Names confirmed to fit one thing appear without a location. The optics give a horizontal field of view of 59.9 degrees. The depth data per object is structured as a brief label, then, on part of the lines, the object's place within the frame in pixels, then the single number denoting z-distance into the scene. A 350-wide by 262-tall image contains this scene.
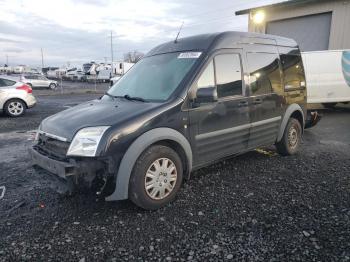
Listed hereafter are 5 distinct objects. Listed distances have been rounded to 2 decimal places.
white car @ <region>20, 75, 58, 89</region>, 29.36
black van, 3.27
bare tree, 81.75
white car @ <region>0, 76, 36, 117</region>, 11.42
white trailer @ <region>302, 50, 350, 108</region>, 10.44
